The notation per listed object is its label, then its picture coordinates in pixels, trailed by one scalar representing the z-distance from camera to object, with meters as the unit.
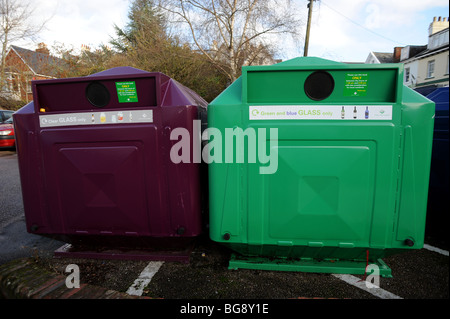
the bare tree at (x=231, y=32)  15.05
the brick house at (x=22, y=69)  16.78
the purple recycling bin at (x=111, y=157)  2.11
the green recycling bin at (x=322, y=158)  1.87
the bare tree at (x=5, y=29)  16.75
